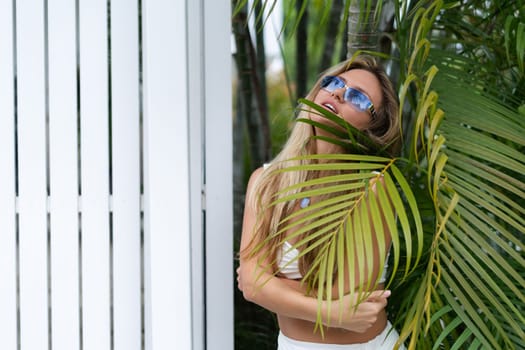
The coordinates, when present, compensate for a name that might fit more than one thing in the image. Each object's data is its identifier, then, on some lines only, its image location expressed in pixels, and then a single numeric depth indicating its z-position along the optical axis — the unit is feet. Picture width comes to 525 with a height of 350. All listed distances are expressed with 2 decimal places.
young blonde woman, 4.76
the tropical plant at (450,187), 4.37
